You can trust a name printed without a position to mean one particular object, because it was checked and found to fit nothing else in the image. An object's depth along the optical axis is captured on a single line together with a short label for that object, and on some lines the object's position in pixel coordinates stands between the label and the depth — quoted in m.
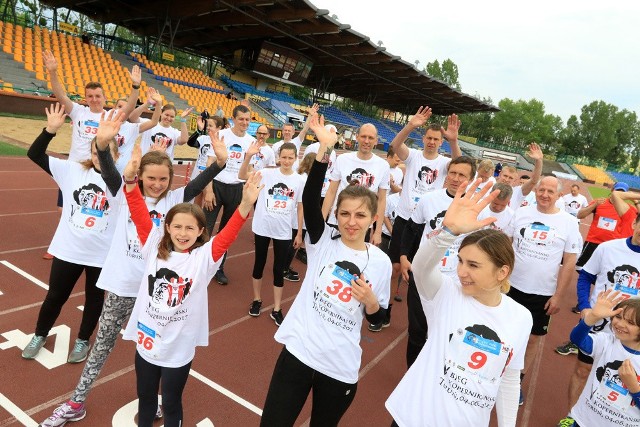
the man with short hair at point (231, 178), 5.31
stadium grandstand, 19.53
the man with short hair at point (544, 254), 3.54
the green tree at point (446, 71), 73.25
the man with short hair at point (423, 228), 3.09
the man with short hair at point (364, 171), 4.07
